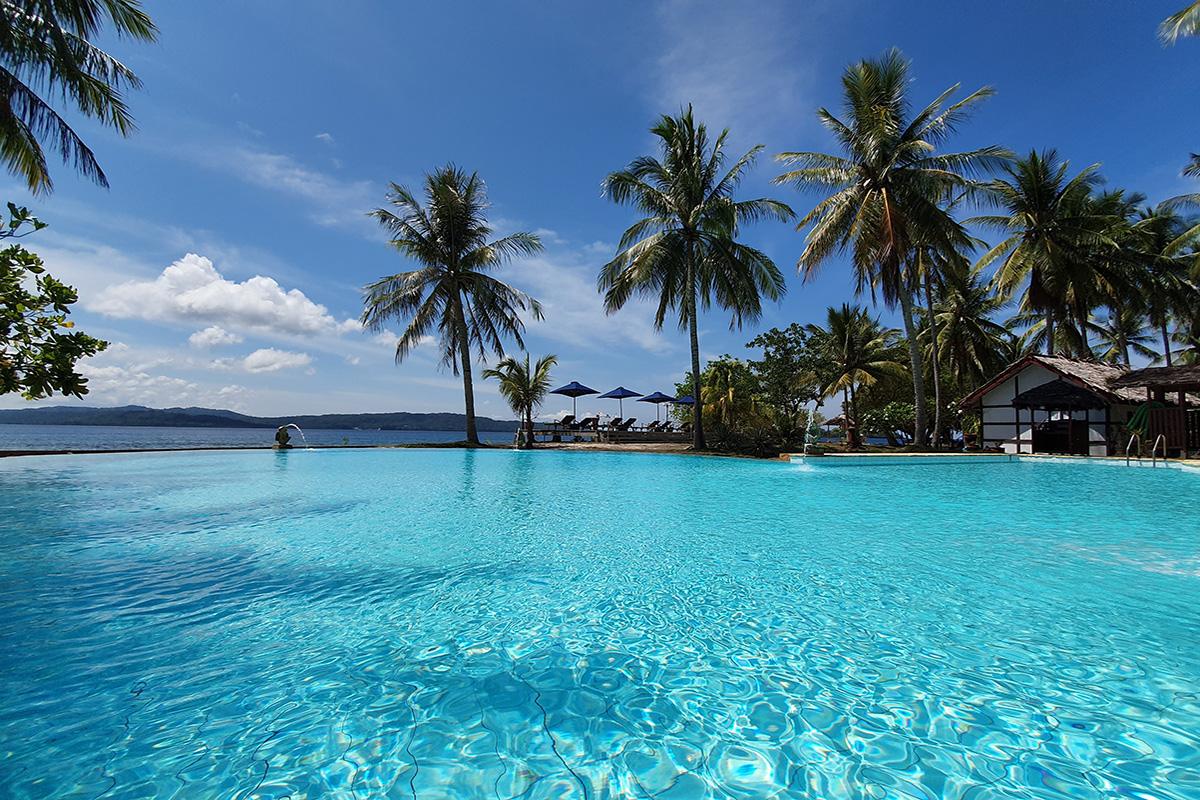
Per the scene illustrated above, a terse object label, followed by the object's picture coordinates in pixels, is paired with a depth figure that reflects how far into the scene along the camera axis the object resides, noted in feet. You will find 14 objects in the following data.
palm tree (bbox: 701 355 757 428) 74.95
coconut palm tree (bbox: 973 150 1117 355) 60.39
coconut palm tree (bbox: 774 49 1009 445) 52.19
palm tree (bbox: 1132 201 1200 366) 67.05
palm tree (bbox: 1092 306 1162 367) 76.92
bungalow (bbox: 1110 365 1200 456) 45.32
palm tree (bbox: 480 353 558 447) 71.82
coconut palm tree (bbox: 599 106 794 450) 55.36
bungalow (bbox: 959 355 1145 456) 53.42
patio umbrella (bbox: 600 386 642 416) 85.10
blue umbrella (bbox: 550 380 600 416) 80.89
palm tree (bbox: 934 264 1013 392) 80.57
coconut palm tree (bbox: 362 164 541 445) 65.82
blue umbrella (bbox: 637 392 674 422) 87.10
